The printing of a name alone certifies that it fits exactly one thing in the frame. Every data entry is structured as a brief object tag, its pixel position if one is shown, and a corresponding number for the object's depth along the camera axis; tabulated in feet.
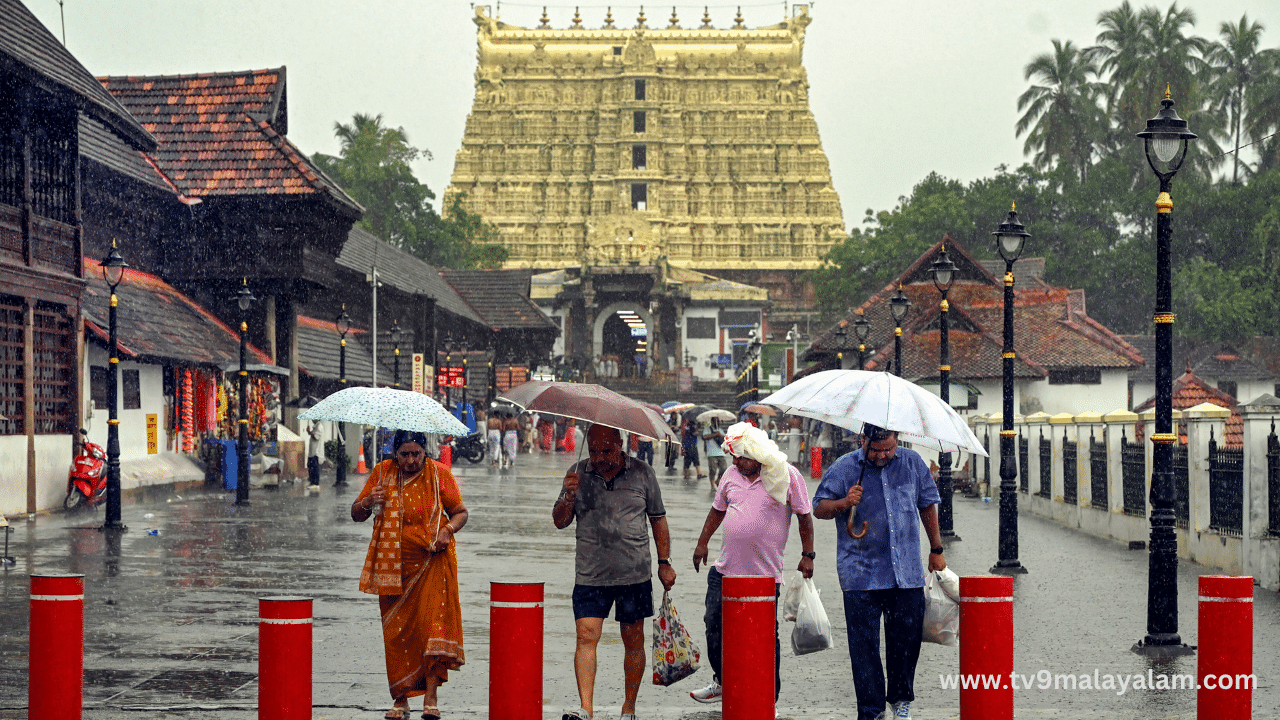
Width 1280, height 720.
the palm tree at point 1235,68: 243.81
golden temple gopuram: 322.96
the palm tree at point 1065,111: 257.75
